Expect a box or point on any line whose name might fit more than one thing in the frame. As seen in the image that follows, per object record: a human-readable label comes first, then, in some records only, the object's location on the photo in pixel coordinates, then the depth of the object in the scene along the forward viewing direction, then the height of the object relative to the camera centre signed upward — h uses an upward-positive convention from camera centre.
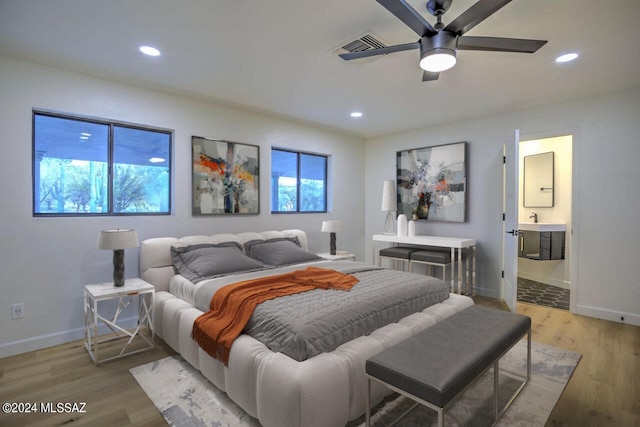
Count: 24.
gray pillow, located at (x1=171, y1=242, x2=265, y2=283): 3.06 -0.52
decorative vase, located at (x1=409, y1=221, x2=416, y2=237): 4.83 -0.26
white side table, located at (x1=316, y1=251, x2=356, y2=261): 4.39 -0.64
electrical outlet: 2.75 -0.88
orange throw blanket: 2.09 -0.63
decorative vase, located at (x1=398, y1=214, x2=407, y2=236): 4.88 -0.24
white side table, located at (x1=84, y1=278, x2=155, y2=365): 2.67 -1.00
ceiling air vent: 2.41 +1.27
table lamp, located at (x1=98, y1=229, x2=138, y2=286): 2.76 -0.31
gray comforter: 1.82 -0.66
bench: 1.46 -0.75
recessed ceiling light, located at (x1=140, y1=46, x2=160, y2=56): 2.58 +1.27
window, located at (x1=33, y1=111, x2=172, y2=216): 2.96 +0.40
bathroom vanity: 4.86 -0.42
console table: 4.13 -0.44
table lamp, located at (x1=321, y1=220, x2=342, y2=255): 4.61 -0.27
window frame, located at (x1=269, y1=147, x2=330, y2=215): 4.70 +0.48
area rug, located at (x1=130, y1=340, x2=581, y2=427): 1.92 -1.23
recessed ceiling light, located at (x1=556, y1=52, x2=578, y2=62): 2.65 +1.28
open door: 3.66 -0.09
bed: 1.63 -0.82
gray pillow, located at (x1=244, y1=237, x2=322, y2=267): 3.68 -0.50
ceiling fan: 1.73 +1.02
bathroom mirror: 5.16 +0.50
